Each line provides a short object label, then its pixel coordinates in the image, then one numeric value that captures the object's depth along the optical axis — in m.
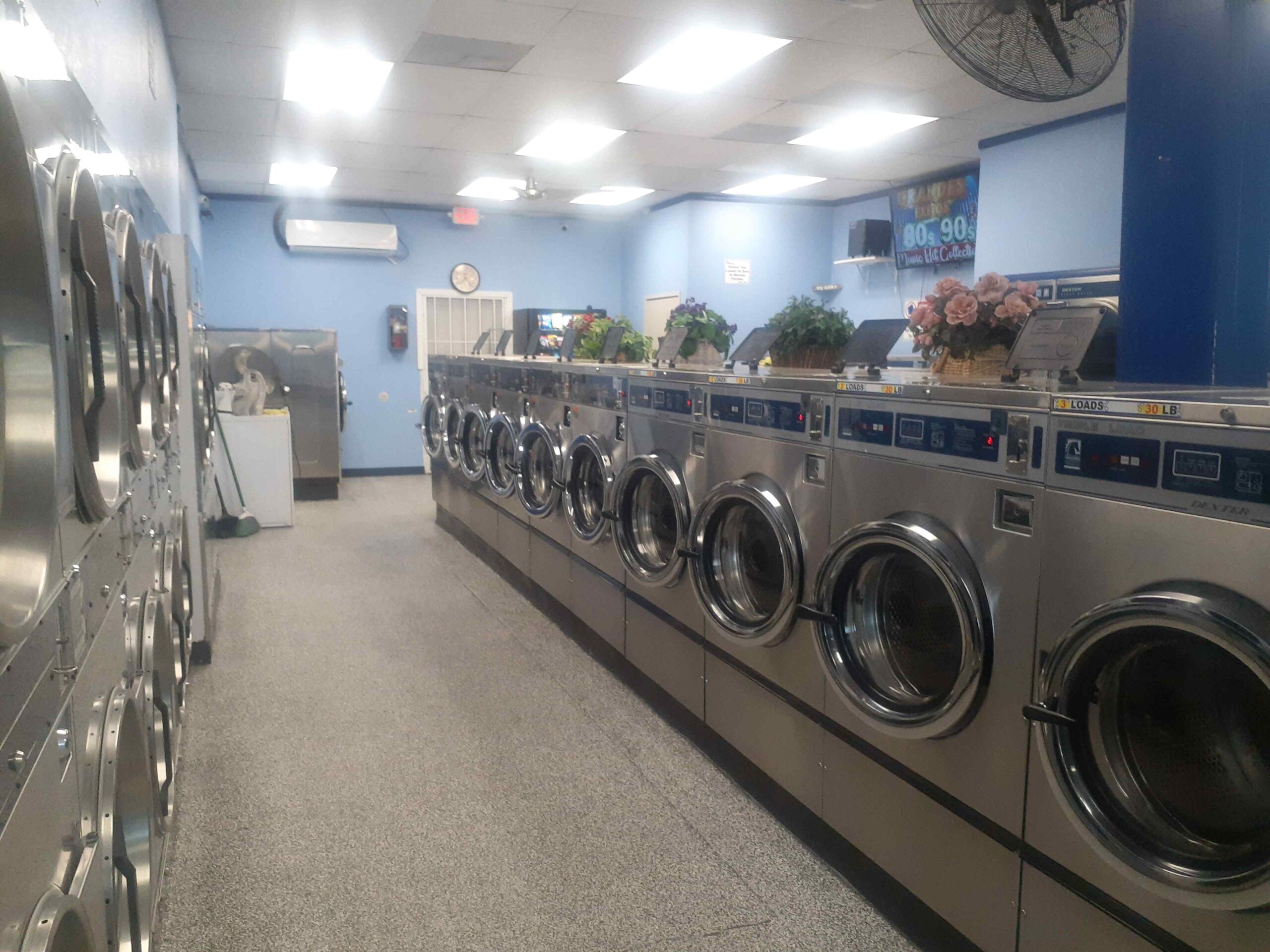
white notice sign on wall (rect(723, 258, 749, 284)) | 9.09
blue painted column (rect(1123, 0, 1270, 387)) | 2.33
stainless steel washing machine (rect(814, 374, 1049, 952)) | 1.84
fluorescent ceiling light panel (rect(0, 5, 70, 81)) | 1.12
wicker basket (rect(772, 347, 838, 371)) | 3.07
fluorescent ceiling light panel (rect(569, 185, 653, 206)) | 8.70
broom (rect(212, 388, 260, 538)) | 6.60
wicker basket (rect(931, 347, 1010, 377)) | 2.45
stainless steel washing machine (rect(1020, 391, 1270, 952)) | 1.40
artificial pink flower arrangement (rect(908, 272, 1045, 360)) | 2.38
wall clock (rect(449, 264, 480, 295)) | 9.80
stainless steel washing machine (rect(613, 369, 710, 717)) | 3.12
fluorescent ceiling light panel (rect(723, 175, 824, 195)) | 8.14
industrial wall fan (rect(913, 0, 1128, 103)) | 2.20
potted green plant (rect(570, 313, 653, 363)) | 4.56
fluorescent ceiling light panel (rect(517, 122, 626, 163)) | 6.43
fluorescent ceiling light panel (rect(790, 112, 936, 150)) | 6.09
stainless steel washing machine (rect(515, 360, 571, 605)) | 4.42
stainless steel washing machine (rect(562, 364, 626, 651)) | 3.78
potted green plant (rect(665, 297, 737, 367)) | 3.74
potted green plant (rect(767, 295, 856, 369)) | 3.05
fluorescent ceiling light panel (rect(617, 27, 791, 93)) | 4.61
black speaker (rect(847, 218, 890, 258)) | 8.38
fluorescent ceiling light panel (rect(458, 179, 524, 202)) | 8.38
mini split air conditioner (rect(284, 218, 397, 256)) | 8.97
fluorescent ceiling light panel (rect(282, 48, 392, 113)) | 4.87
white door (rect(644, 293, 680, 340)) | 9.28
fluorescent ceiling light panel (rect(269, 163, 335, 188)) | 7.57
